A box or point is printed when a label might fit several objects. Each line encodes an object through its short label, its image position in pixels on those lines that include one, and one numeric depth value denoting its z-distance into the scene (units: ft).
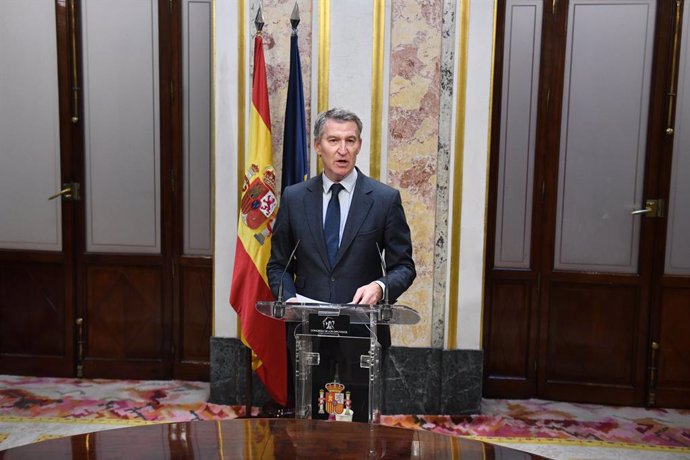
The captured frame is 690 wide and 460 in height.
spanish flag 11.12
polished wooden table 4.55
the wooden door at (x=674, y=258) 12.57
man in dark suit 7.84
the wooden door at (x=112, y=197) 13.50
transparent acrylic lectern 6.33
